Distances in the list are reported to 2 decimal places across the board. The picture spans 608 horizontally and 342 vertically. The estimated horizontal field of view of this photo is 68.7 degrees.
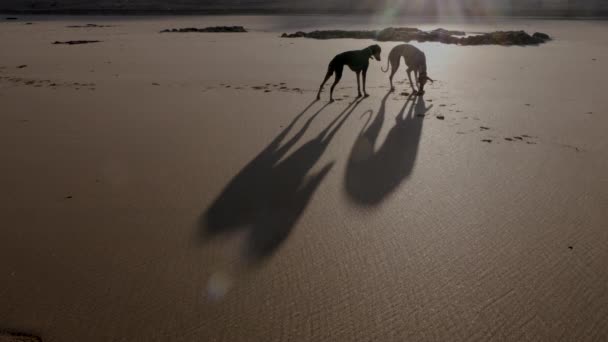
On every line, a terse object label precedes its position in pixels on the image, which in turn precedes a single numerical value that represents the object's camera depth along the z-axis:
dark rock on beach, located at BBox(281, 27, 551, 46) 14.76
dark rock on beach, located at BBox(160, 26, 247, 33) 21.39
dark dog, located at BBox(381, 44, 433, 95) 7.92
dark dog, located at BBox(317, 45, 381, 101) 7.88
